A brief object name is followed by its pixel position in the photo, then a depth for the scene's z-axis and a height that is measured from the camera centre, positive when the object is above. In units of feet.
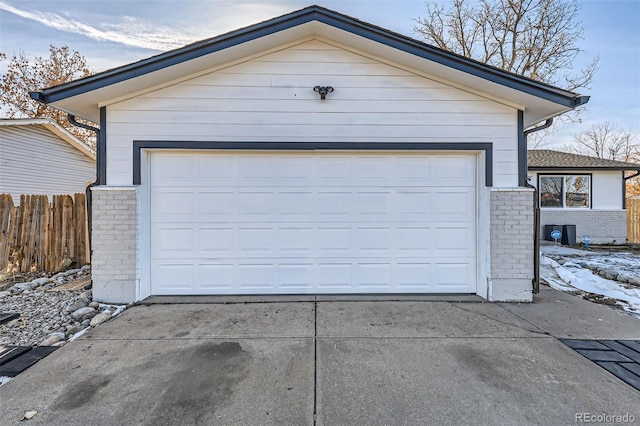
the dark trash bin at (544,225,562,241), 39.29 -2.41
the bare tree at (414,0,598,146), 42.96 +26.23
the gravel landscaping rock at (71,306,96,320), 13.44 -4.54
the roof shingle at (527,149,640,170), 38.83 +6.44
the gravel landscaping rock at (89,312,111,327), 12.88 -4.62
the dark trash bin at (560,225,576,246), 38.27 -3.01
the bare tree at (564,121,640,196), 87.97 +20.27
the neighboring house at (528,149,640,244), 39.27 +1.99
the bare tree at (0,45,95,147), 57.93 +26.56
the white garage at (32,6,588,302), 15.30 +1.79
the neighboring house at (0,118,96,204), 36.27 +7.12
